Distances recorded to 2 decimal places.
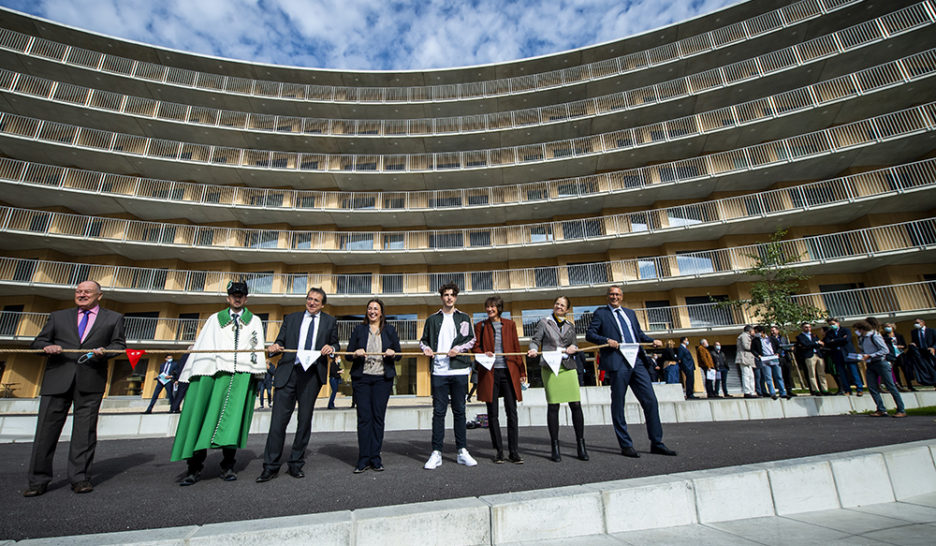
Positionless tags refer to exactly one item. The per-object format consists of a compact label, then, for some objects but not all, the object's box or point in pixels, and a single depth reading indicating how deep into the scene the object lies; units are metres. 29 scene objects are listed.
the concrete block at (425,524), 2.28
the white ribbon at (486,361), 4.60
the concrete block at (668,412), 9.02
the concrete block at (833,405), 9.14
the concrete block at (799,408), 9.02
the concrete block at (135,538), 2.01
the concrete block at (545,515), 2.47
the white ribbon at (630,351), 4.90
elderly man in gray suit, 3.59
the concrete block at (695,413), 9.05
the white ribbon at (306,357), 4.25
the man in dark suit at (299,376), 3.99
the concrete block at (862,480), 3.13
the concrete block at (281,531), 2.12
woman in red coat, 4.60
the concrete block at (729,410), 9.04
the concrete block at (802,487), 3.00
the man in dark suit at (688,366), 12.81
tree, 15.18
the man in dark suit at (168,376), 11.51
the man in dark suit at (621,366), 4.71
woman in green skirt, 4.57
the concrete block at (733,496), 2.84
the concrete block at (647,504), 2.66
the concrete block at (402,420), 9.20
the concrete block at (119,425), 8.61
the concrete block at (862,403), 9.25
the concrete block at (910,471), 3.31
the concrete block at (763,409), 8.98
